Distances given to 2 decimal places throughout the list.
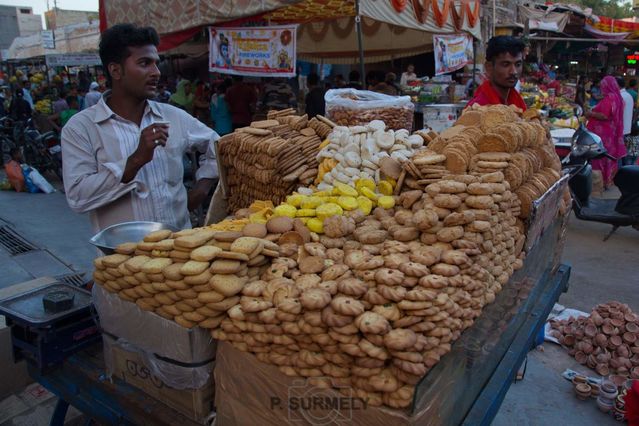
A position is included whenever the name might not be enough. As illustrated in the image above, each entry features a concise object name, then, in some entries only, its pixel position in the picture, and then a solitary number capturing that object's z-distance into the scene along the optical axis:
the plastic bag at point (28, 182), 8.19
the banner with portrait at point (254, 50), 5.53
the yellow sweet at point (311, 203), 2.11
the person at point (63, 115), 10.28
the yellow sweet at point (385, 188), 2.24
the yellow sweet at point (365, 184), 2.26
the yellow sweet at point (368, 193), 2.19
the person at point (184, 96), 10.82
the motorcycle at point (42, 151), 9.30
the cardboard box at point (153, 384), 1.62
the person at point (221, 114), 9.08
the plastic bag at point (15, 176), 8.13
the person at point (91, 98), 10.11
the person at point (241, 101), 8.80
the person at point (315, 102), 7.90
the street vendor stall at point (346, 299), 1.37
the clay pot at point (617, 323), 3.49
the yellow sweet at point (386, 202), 2.12
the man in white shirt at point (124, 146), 2.07
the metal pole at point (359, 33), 4.78
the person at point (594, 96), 12.34
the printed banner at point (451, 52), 7.19
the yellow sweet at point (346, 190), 2.19
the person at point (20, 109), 12.79
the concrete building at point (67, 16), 35.28
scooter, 5.86
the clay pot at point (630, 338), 3.41
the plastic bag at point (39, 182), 8.19
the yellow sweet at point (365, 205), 2.12
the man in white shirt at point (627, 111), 8.38
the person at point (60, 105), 12.12
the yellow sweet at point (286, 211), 2.07
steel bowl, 1.87
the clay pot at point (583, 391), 3.10
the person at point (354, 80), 9.11
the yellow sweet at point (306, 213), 2.05
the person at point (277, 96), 8.74
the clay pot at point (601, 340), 3.44
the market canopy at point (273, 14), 5.24
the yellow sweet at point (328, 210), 1.97
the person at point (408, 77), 11.27
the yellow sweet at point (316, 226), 1.96
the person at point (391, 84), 9.58
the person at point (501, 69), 3.45
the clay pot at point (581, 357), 3.49
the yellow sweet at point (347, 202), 2.07
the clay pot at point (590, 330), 3.51
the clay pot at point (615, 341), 3.41
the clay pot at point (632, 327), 3.45
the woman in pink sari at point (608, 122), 8.05
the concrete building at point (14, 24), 36.09
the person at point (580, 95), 14.50
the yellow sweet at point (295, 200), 2.18
